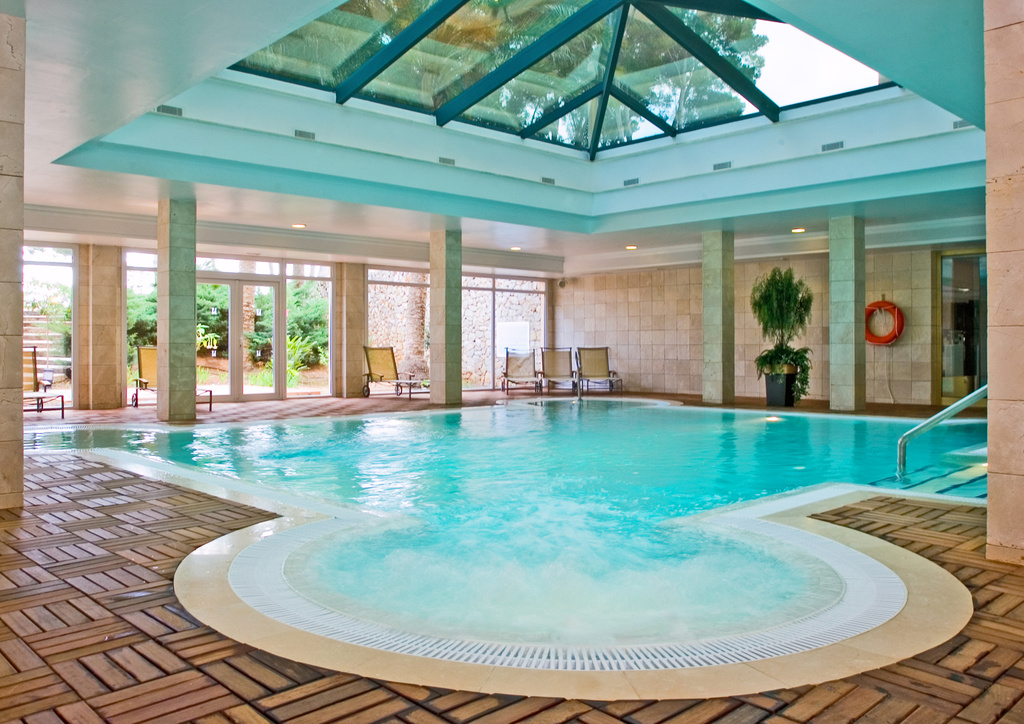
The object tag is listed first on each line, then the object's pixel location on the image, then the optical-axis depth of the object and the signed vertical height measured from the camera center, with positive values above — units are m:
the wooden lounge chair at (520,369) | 17.61 -0.25
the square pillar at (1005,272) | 3.61 +0.39
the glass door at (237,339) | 15.08 +0.39
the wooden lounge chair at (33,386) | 11.00 -0.39
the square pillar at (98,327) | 13.50 +0.56
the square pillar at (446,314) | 14.03 +0.79
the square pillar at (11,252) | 4.91 +0.67
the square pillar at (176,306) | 10.85 +0.73
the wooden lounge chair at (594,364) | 17.45 -0.15
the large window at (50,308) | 13.17 +0.87
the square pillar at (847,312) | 12.69 +0.73
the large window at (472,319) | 17.81 +0.95
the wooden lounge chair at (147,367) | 13.55 -0.13
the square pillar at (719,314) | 14.34 +0.78
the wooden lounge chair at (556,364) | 17.61 -0.14
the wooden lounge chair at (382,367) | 16.34 -0.18
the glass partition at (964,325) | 14.57 +0.58
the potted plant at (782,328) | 13.52 +0.49
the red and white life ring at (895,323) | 15.01 +0.63
